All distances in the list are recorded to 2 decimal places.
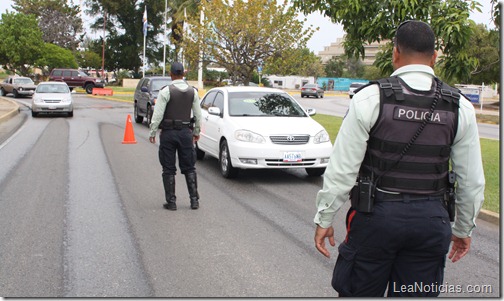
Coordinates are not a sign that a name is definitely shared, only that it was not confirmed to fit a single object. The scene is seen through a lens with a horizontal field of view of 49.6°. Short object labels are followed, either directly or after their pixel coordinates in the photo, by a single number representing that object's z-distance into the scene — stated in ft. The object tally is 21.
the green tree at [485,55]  139.85
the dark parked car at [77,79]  147.02
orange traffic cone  48.37
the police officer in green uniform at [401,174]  9.05
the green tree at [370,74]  225.07
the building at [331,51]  501.56
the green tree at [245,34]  66.44
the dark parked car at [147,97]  61.52
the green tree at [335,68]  346.95
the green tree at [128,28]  211.41
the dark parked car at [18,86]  127.03
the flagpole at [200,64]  73.00
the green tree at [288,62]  66.80
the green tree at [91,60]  220.64
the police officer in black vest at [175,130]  23.67
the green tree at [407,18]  26.63
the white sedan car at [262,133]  30.12
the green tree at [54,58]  185.16
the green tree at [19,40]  176.14
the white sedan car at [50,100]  74.90
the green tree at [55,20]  236.22
